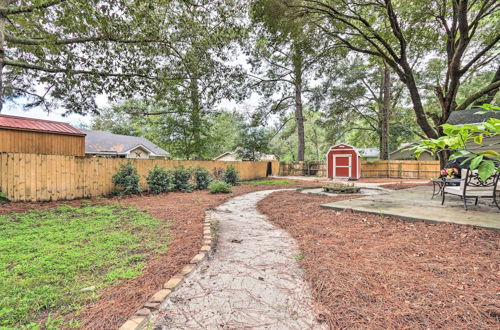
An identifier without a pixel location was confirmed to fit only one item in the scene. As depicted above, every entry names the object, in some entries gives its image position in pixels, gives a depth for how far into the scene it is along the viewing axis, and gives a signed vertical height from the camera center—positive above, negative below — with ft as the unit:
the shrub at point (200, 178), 29.99 -1.63
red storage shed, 50.69 +0.80
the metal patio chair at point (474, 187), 12.15 -1.31
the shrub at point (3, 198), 17.09 -2.45
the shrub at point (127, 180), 23.21 -1.41
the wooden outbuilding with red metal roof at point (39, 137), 23.31 +3.51
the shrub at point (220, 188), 26.25 -2.67
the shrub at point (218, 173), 38.87 -1.25
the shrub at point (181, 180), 27.50 -1.74
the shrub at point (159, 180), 25.00 -1.62
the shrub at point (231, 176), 36.65 -1.67
